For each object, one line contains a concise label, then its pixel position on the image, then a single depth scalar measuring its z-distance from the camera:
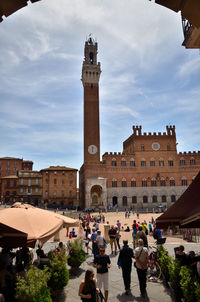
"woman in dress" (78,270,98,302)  4.18
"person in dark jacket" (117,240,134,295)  6.46
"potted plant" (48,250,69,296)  5.89
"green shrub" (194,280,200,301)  3.78
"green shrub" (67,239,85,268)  8.17
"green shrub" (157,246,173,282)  6.57
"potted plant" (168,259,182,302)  5.32
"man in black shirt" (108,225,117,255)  11.35
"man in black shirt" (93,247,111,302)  5.61
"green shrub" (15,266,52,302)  4.15
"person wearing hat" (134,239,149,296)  6.20
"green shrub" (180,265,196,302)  4.26
